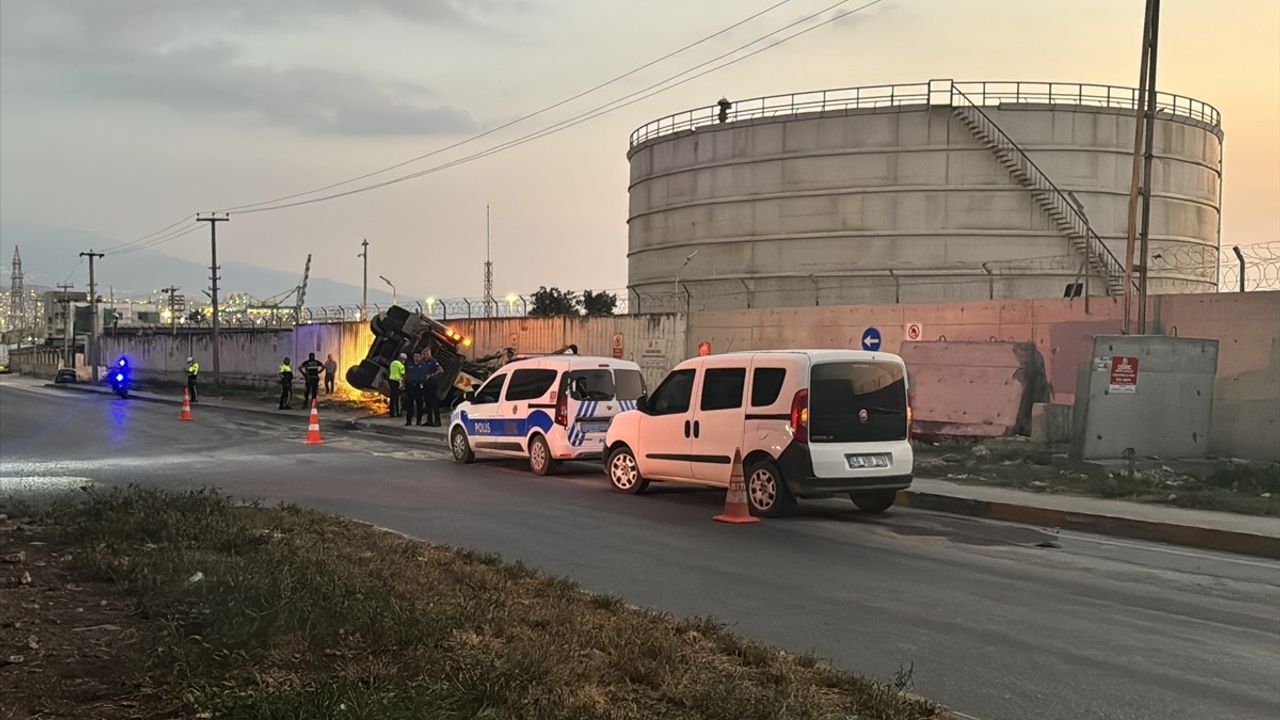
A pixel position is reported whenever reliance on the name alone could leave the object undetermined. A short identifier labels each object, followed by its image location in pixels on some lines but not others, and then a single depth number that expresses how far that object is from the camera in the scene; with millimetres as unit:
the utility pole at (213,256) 51344
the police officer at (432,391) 24016
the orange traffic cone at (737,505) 10719
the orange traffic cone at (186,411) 26709
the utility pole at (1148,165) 15859
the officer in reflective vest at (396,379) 26188
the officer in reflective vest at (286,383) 31047
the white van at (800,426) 10805
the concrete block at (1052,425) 15945
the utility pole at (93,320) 71938
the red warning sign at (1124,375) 13953
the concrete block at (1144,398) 14000
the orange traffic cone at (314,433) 19969
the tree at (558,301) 72188
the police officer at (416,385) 24141
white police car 15086
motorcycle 42409
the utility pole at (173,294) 86994
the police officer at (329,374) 34750
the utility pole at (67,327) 87900
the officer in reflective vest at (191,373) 35775
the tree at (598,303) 63922
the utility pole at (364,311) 38712
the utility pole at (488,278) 116812
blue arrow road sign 20658
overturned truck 27344
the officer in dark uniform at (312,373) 29580
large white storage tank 43338
